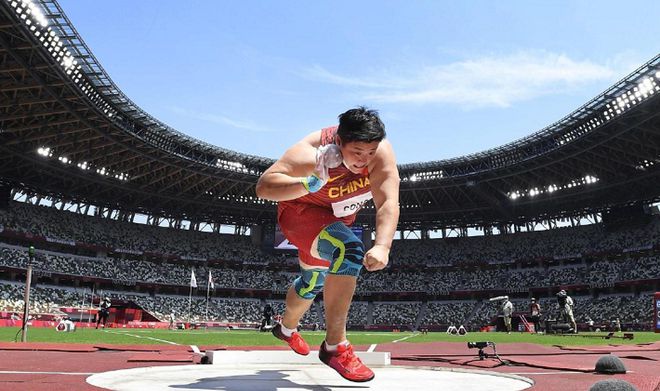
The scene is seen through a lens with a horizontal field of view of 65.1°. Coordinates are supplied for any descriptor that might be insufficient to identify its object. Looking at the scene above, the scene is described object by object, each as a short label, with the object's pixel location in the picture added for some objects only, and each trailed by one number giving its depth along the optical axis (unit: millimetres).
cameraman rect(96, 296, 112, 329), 33594
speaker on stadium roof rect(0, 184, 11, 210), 49056
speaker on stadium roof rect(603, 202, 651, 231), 53162
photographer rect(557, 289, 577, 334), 23739
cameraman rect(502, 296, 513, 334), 30212
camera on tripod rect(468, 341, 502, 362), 6721
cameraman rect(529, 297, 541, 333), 29922
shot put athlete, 4098
